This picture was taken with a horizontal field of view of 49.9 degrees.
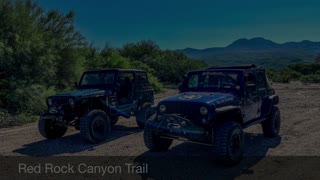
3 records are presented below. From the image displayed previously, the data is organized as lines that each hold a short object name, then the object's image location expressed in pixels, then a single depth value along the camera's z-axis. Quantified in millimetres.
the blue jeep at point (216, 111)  6805
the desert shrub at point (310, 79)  37175
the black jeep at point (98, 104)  9062
